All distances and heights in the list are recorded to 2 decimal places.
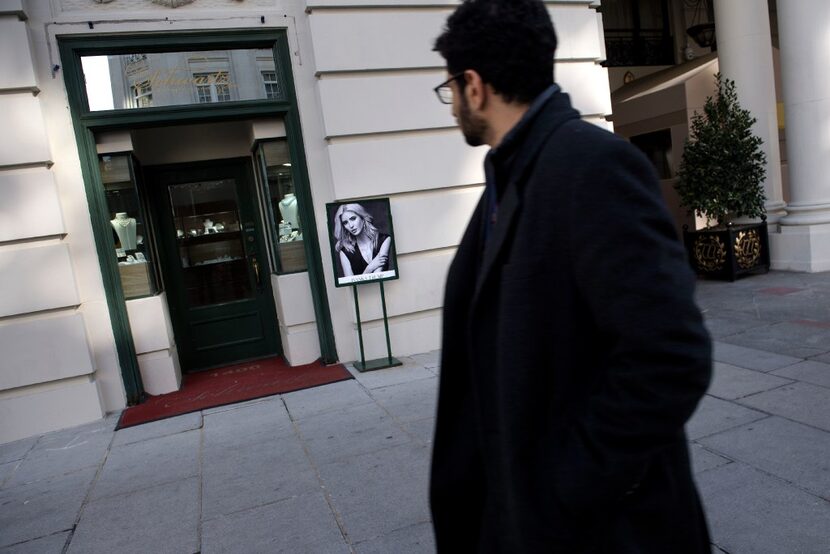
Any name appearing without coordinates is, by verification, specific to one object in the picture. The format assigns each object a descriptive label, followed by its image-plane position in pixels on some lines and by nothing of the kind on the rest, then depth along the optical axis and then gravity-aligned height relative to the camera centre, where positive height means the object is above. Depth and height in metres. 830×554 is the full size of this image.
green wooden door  7.49 -0.21
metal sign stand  6.48 -1.49
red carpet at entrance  5.99 -1.52
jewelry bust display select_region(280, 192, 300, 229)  6.97 +0.29
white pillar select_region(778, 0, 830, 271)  9.06 +0.64
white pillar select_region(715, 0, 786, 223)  9.73 +1.67
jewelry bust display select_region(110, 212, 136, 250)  6.43 +0.31
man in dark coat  1.14 -0.25
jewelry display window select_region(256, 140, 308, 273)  6.92 +0.36
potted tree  9.24 -0.17
